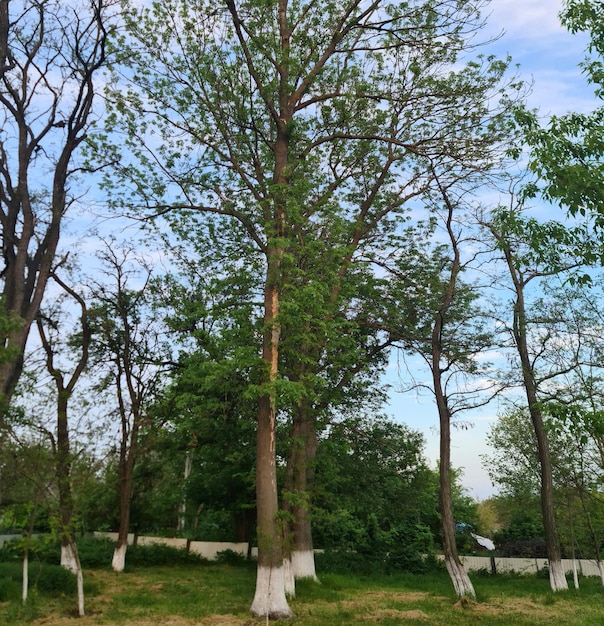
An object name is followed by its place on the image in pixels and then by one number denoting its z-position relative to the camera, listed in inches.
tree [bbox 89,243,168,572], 855.7
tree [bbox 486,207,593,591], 748.0
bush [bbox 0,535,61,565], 443.3
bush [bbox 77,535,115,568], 827.4
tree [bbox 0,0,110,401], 573.6
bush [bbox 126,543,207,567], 896.3
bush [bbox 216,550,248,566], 988.6
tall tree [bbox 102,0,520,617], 630.5
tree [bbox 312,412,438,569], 752.3
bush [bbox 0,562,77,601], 503.8
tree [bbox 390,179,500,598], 608.1
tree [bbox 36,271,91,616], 488.4
